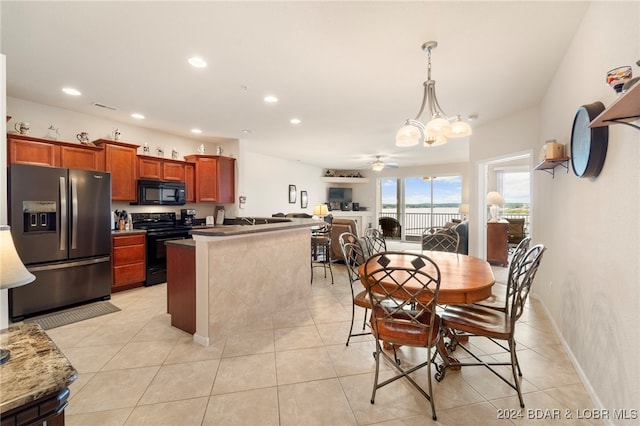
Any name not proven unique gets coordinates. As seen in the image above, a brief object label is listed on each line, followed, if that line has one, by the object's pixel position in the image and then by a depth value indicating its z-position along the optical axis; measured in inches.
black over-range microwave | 171.0
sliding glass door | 352.5
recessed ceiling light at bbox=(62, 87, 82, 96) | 123.2
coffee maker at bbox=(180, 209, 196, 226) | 197.2
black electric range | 165.8
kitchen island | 94.7
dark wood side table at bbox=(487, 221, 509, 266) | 214.0
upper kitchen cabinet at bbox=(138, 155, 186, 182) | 173.8
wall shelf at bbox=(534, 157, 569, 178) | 92.5
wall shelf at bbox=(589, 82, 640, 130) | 39.9
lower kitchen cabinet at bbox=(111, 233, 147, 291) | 149.7
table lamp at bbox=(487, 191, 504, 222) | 230.5
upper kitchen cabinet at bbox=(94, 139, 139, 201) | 157.2
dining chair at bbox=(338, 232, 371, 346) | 85.6
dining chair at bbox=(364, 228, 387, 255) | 149.7
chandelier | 89.0
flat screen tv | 399.5
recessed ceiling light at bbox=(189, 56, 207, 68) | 97.2
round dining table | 65.9
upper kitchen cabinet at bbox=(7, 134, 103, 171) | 125.5
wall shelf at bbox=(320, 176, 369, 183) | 381.4
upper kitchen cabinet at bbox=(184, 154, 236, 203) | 204.5
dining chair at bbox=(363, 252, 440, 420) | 65.2
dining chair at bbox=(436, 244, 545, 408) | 67.2
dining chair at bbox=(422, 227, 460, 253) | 204.4
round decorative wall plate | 64.9
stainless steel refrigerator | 114.9
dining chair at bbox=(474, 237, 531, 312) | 77.9
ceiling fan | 286.0
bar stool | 191.4
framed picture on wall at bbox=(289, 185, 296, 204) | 313.9
